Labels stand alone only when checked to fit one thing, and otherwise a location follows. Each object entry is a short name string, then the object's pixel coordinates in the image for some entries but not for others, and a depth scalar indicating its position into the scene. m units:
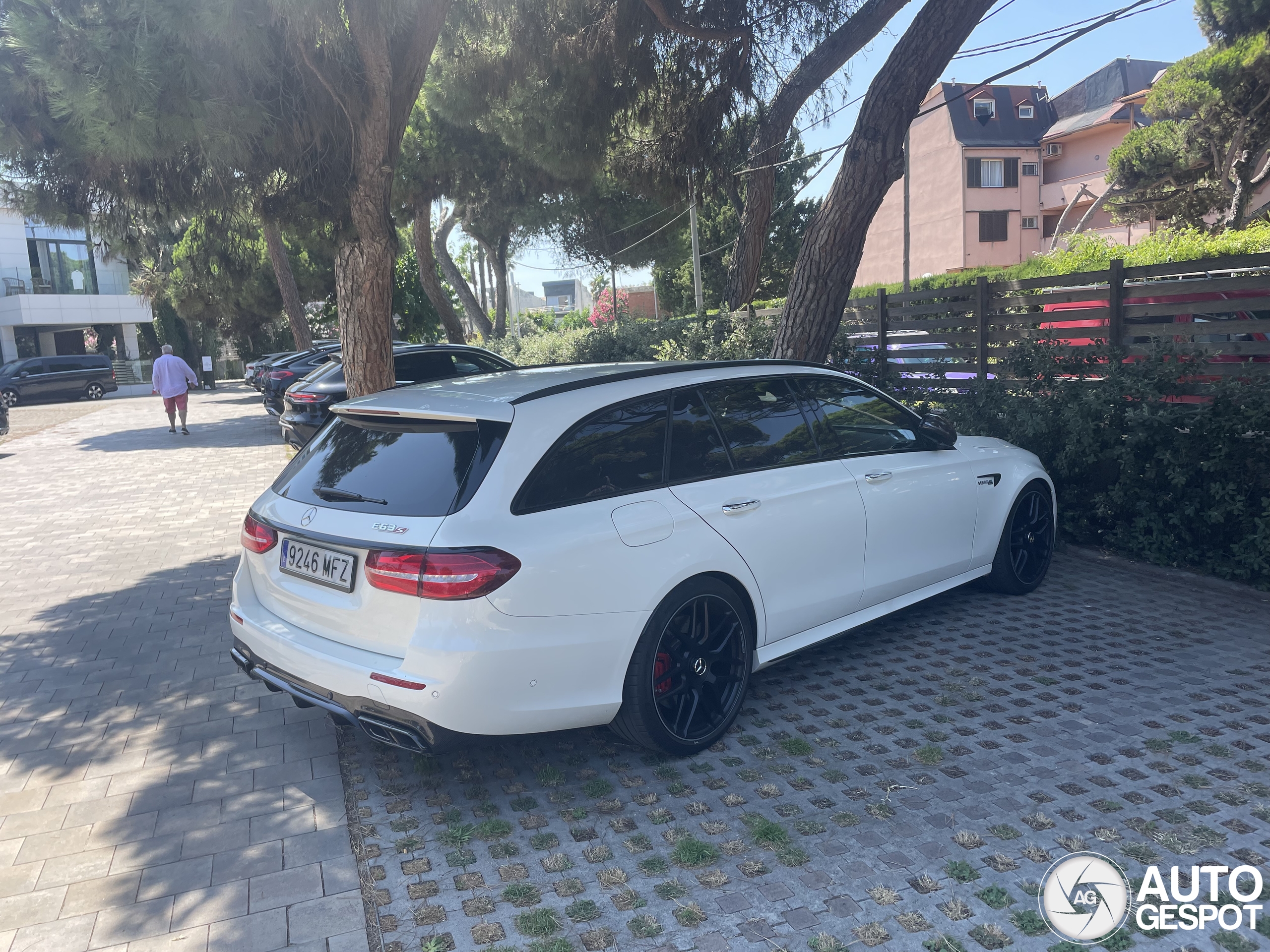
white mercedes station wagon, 3.29
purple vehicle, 8.83
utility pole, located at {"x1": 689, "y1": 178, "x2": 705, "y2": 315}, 17.72
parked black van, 32.44
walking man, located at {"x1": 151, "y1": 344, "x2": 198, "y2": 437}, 17.94
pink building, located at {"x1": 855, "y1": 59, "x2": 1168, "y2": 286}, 40.62
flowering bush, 25.53
